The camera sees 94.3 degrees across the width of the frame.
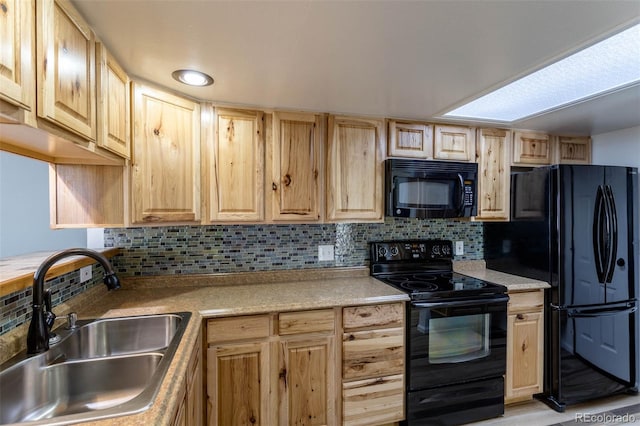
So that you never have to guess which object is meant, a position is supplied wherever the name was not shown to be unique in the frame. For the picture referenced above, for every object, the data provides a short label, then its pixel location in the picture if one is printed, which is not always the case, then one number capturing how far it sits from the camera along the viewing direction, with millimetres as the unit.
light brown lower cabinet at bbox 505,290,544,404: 2137
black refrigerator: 2129
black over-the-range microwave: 2127
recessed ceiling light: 1495
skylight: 1296
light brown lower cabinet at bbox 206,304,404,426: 1641
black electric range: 1892
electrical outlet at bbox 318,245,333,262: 2317
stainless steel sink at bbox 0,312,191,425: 957
